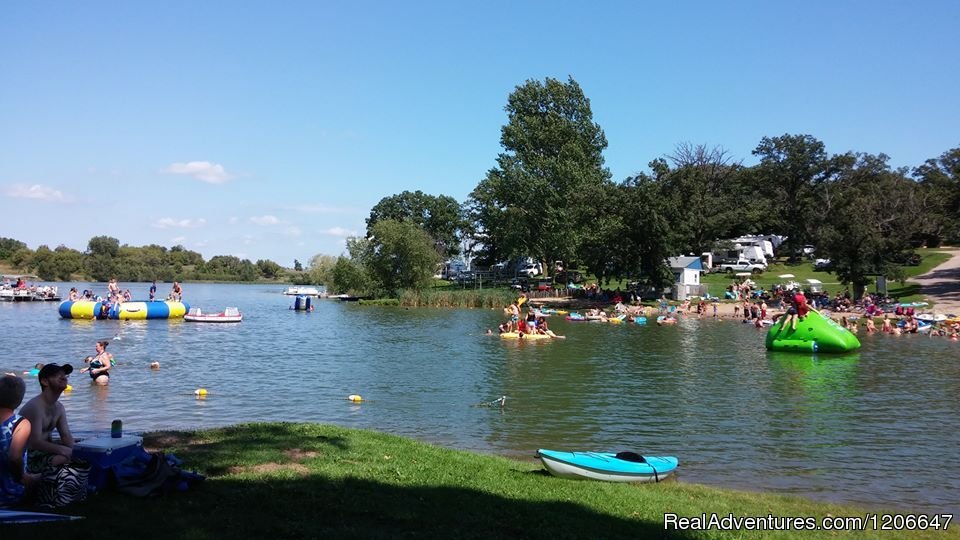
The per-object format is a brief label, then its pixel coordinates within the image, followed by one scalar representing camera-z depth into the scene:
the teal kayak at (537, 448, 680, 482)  10.15
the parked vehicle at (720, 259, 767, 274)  74.81
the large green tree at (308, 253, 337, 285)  108.77
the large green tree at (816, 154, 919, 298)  49.25
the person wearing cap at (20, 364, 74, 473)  7.34
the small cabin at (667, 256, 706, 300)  60.88
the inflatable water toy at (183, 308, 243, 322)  46.06
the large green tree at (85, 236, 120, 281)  134.75
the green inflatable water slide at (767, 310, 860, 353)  30.80
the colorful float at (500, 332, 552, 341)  36.58
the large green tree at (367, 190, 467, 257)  115.81
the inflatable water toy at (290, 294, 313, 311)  64.16
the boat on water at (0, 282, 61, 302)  70.19
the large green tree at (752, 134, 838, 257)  89.19
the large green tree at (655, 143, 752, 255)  62.22
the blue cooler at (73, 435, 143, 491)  7.51
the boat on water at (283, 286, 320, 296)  96.51
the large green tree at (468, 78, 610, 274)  69.31
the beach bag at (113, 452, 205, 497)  7.34
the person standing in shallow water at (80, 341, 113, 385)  21.25
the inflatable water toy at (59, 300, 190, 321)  45.69
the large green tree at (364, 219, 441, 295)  76.00
